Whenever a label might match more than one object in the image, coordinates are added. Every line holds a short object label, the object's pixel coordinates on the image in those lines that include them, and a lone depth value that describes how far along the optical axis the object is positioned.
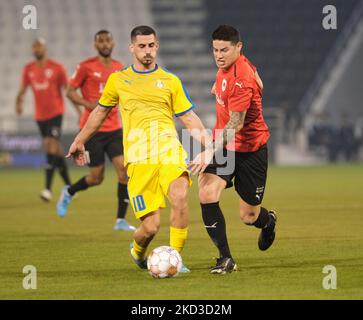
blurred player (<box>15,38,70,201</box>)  32.03
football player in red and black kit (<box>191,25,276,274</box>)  15.56
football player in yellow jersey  15.62
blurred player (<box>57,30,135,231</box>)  23.36
